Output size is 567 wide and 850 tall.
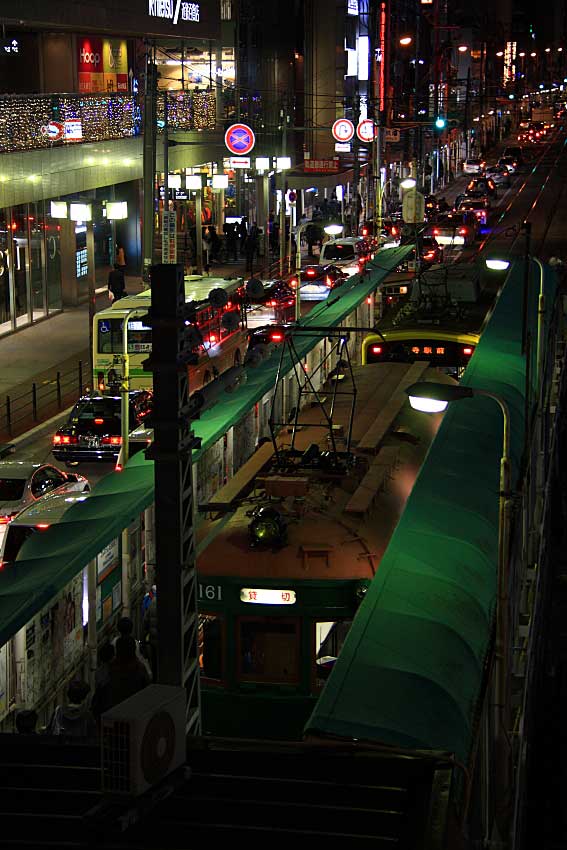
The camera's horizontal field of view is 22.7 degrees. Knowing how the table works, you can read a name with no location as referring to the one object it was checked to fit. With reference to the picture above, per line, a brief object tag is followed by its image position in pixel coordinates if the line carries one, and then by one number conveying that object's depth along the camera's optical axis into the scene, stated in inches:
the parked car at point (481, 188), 3213.6
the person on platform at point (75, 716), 469.9
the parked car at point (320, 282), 1902.1
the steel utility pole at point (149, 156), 1236.5
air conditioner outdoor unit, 312.2
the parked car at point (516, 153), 4468.5
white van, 2117.4
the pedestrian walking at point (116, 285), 1622.8
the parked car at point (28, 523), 756.0
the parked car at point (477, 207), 2723.9
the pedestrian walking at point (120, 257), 2146.9
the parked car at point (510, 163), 4207.7
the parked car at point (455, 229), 2264.5
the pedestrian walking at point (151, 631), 619.8
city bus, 1254.3
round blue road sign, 1936.5
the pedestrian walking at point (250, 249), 2229.3
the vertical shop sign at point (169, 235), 1216.8
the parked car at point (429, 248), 1949.1
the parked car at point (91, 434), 1110.4
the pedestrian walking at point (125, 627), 513.0
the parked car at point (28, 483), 895.1
